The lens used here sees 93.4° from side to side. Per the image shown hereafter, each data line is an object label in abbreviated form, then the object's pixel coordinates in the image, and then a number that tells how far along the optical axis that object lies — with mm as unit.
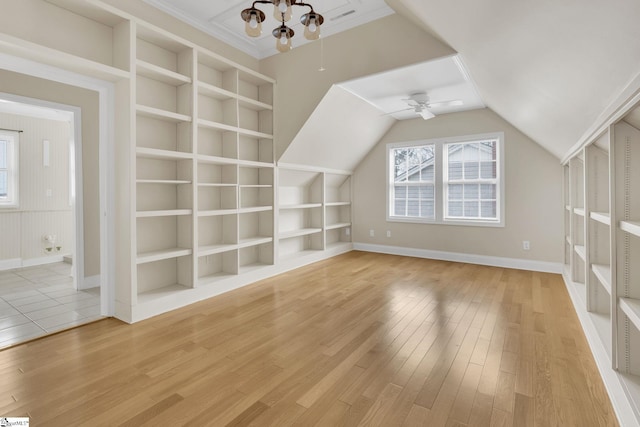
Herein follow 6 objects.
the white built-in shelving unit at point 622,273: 1638
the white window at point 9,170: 5203
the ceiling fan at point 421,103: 4296
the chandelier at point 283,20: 2126
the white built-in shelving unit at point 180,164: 2902
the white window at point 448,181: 5205
